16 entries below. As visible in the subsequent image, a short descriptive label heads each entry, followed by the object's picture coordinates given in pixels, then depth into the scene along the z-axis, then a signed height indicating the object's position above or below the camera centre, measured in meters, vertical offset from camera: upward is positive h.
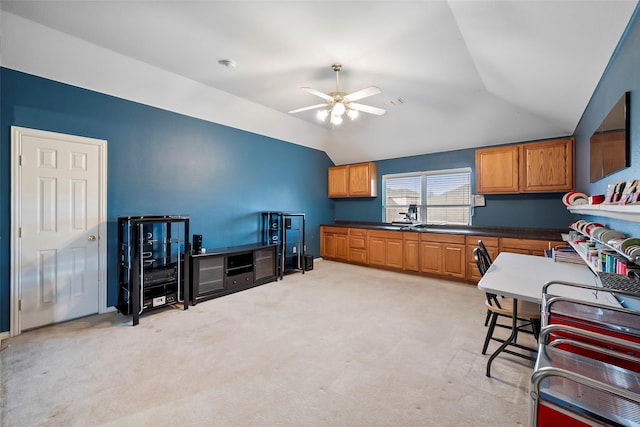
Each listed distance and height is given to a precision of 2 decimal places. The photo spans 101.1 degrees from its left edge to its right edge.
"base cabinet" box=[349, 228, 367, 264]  5.72 -0.70
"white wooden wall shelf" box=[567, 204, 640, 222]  1.03 +0.01
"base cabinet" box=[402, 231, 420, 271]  4.97 -0.71
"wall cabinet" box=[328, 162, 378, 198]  6.11 +0.81
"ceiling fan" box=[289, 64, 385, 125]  2.91 +1.30
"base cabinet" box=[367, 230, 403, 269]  5.23 -0.70
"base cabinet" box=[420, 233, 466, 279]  4.49 -0.72
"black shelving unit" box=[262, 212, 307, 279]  4.89 -0.48
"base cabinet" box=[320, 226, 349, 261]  6.05 -0.69
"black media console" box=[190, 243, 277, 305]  3.62 -0.85
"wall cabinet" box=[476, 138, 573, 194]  3.86 +0.73
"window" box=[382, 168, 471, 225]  5.11 +0.39
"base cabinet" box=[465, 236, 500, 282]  4.20 -0.57
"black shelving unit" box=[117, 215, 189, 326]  3.00 -0.66
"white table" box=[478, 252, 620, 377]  1.76 -0.51
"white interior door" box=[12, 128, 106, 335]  2.74 -0.15
